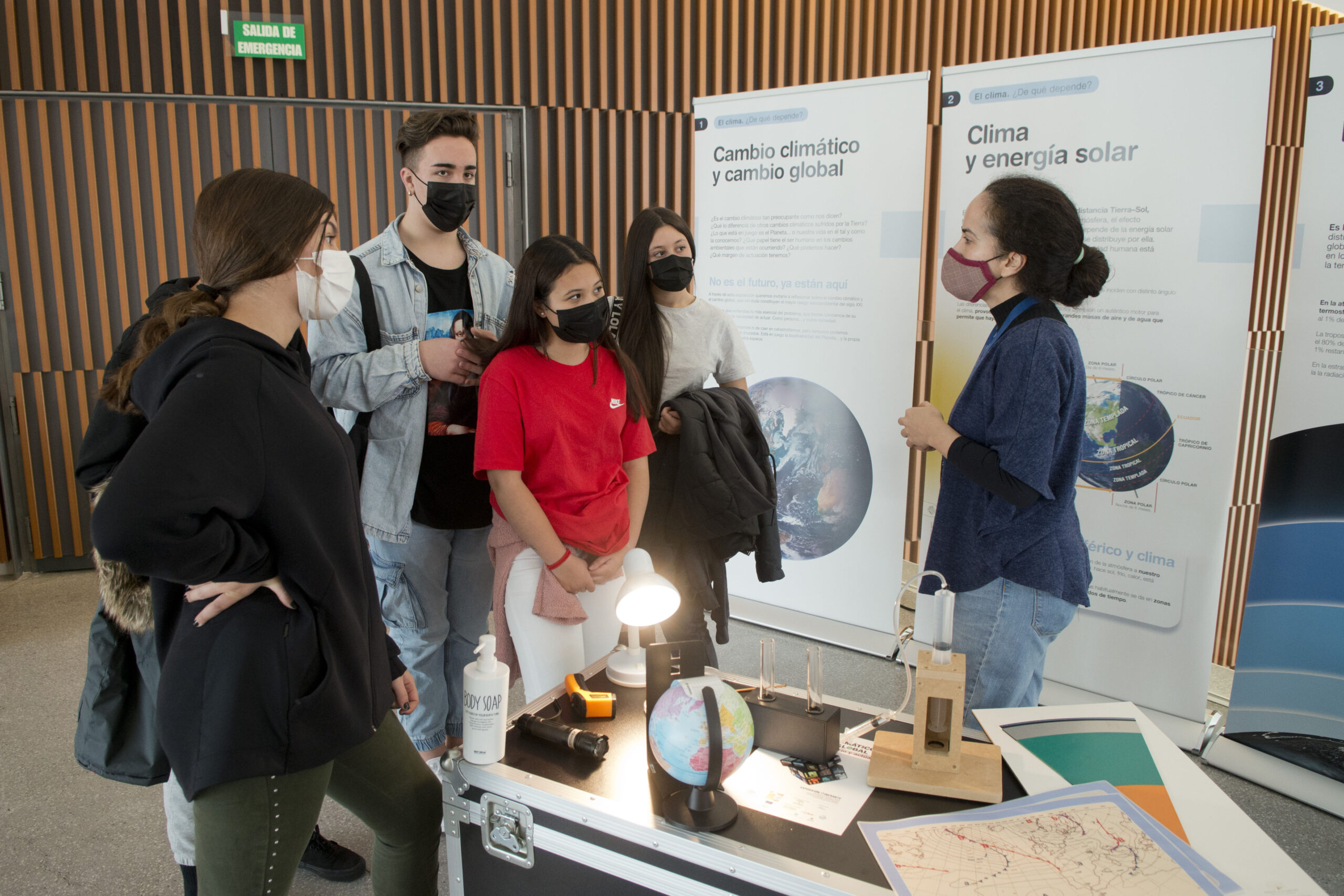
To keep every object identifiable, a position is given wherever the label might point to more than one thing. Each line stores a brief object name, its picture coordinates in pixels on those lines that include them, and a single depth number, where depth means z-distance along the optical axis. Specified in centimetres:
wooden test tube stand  148
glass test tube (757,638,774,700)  165
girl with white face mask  118
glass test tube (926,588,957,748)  153
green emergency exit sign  468
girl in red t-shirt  210
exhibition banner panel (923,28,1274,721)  280
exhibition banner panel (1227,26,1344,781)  267
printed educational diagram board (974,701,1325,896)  132
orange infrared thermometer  178
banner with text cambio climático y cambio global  348
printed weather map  124
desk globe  135
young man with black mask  217
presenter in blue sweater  189
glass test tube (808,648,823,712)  161
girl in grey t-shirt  244
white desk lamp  170
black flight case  133
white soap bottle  154
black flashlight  162
